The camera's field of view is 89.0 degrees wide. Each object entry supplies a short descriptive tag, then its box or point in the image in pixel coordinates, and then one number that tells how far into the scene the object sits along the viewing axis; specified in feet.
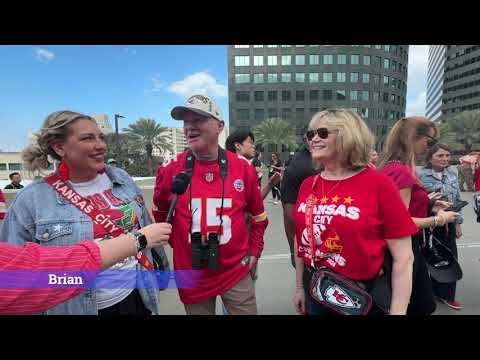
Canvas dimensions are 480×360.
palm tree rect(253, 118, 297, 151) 137.49
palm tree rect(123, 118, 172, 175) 104.77
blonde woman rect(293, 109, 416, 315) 3.88
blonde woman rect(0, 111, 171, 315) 4.07
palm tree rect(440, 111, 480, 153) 102.99
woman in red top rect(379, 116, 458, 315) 5.30
